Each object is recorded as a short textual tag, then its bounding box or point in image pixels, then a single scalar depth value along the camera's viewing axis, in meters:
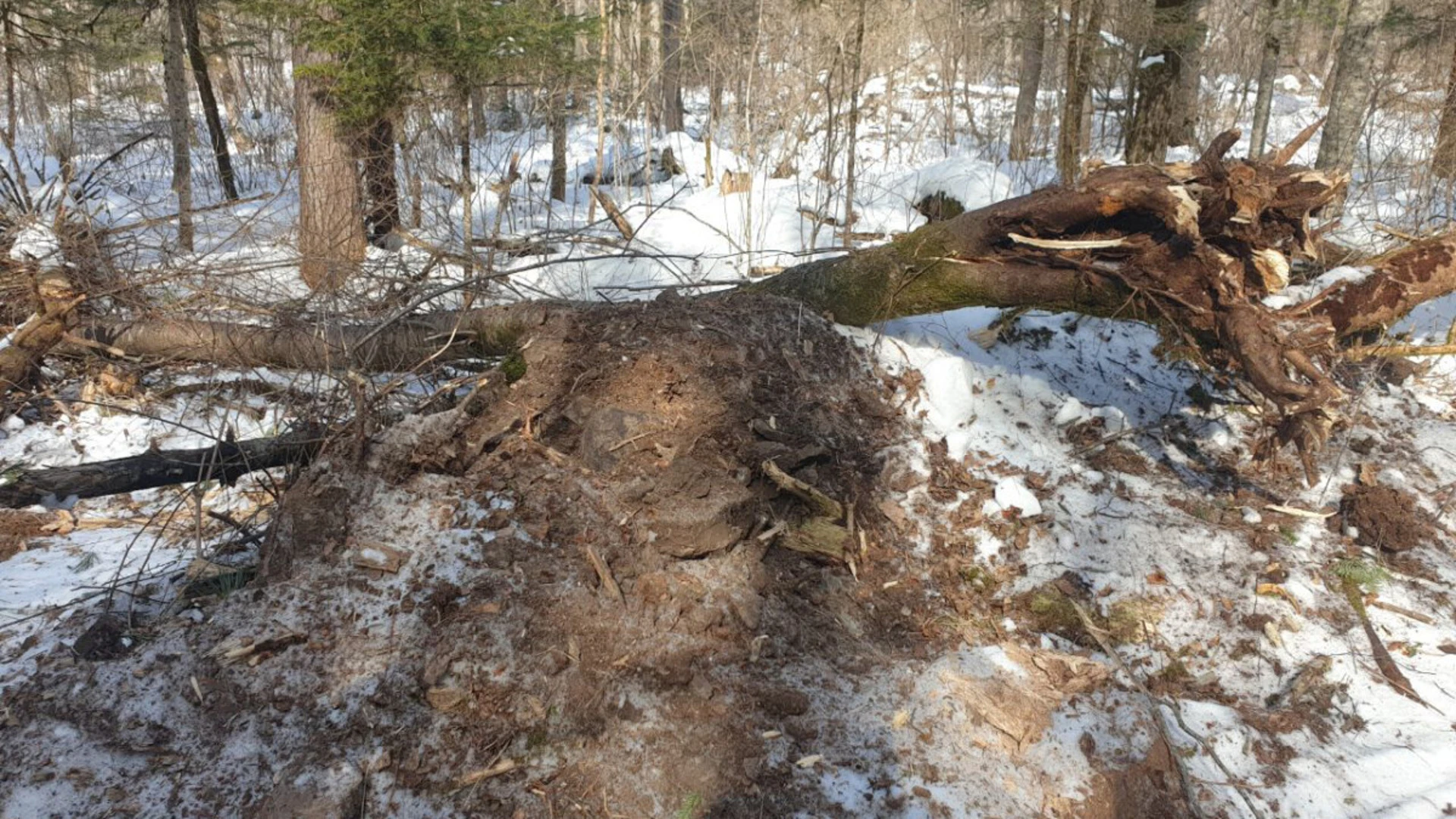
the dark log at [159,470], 3.06
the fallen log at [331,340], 3.80
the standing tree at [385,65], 5.71
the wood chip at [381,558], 2.74
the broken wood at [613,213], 5.65
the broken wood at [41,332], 4.20
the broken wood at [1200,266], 2.98
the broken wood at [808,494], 3.12
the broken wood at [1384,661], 2.78
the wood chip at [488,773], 2.20
